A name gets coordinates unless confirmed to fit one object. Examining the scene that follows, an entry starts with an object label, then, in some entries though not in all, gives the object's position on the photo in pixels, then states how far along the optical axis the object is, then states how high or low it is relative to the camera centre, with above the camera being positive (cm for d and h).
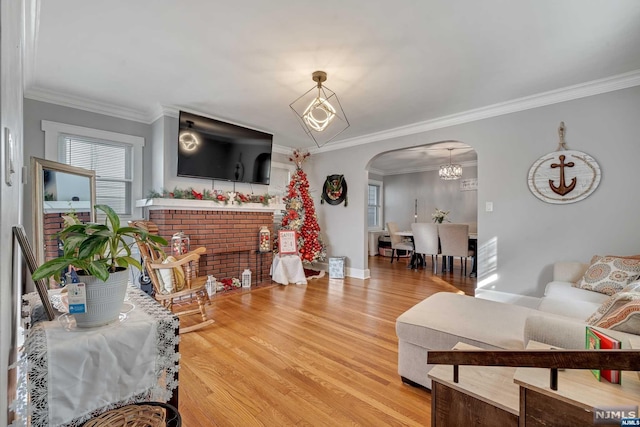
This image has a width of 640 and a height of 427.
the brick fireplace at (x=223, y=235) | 363 -33
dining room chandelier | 601 +89
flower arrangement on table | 604 -7
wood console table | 80 -60
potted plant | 97 -20
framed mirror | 176 +8
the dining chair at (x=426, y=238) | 530 -50
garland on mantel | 360 +23
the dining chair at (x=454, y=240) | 488 -47
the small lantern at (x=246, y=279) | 418 -100
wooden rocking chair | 259 -68
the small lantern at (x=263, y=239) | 452 -44
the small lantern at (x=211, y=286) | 377 -100
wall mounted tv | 371 +89
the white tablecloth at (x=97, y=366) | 89 -54
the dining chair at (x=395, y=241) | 636 -67
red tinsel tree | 501 -11
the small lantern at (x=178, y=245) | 347 -41
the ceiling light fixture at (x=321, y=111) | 273 +135
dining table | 515 -95
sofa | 128 -67
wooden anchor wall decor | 302 +42
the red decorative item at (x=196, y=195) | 378 +23
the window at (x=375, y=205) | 855 +23
